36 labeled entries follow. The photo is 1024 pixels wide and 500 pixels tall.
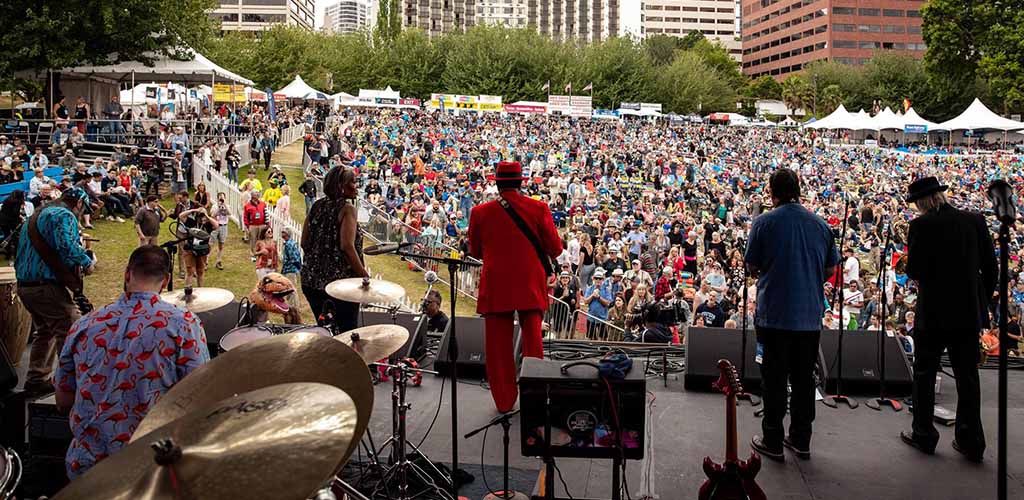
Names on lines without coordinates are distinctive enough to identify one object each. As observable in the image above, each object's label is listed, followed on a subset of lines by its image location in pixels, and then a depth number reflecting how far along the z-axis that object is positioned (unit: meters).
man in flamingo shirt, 2.87
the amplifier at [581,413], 3.42
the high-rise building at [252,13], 129.50
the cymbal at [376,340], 4.02
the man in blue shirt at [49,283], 5.26
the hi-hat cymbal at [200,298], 4.62
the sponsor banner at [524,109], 44.00
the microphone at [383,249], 4.12
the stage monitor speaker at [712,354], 5.68
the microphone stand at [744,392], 5.42
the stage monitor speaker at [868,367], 5.66
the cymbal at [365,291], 4.39
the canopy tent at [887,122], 40.50
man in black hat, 4.29
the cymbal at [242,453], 1.78
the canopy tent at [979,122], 39.00
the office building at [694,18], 159.75
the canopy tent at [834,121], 41.78
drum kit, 1.78
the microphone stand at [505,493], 3.78
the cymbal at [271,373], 2.39
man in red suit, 4.65
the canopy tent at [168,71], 22.22
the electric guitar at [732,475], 3.41
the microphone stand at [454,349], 3.83
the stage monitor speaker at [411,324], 6.45
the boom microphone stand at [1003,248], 3.49
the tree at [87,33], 20.73
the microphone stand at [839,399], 5.43
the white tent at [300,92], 33.69
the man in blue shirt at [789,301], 4.33
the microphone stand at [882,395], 5.35
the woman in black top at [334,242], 5.14
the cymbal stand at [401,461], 3.87
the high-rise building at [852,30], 97.25
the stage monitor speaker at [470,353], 6.07
